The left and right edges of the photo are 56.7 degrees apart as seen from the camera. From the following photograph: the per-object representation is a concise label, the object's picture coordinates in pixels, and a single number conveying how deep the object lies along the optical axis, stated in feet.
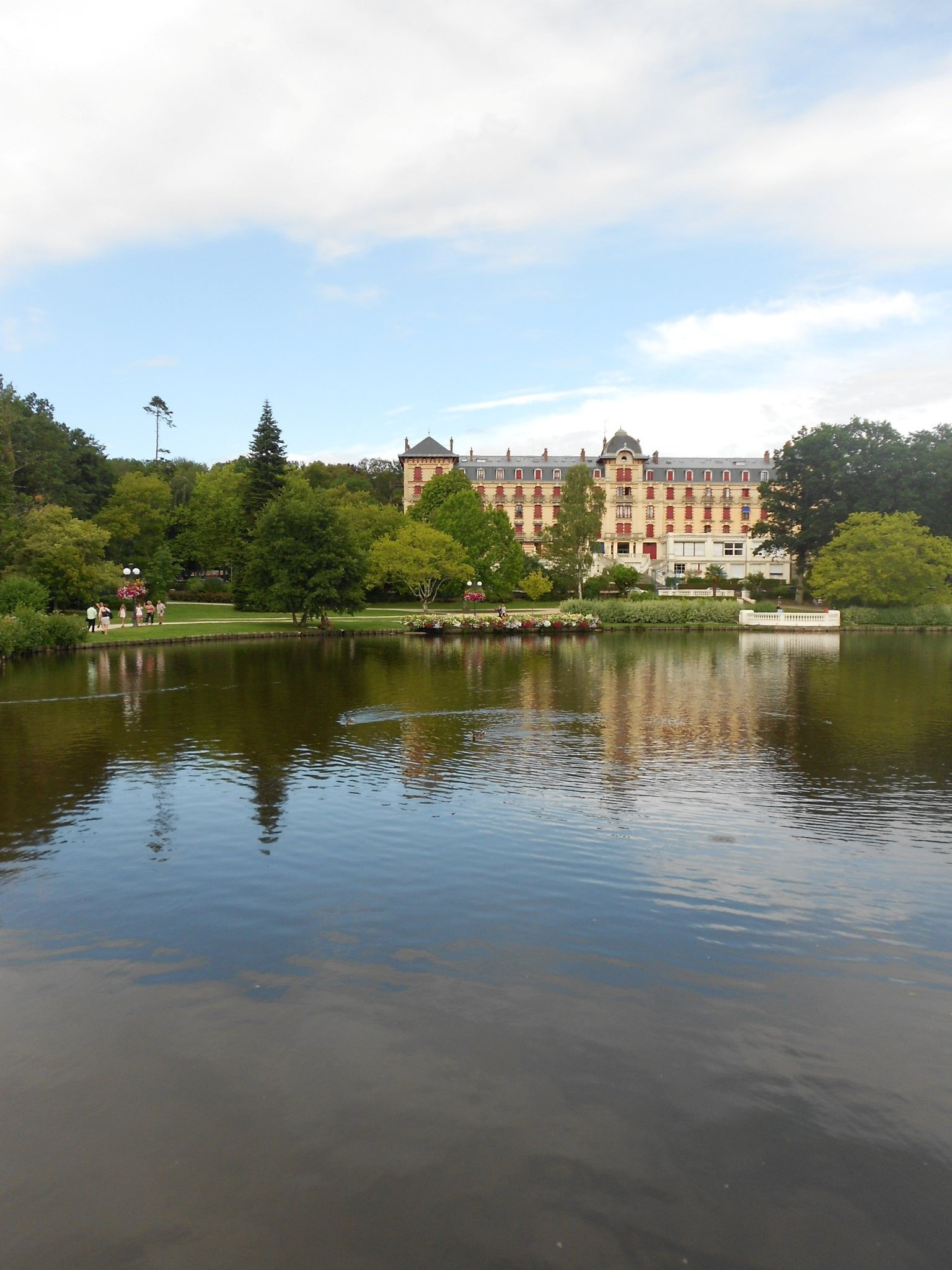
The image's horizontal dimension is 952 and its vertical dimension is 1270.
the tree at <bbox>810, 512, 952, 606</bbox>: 232.53
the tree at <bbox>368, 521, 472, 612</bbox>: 244.01
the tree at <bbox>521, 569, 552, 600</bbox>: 285.43
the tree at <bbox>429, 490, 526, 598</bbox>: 282.97
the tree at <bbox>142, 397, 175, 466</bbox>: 409.20
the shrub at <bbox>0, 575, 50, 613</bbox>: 151.02
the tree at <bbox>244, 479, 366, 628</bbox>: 192.03
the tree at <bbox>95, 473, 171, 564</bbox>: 249.14
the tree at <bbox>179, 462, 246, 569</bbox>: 304.71
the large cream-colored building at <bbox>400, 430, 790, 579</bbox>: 399.65
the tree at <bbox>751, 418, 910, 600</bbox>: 265.54
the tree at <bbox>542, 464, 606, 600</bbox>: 275.80
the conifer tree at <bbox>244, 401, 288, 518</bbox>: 261.24
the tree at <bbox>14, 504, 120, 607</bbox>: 175.83
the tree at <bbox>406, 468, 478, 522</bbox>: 323.98
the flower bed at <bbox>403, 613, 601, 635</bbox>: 205.77
